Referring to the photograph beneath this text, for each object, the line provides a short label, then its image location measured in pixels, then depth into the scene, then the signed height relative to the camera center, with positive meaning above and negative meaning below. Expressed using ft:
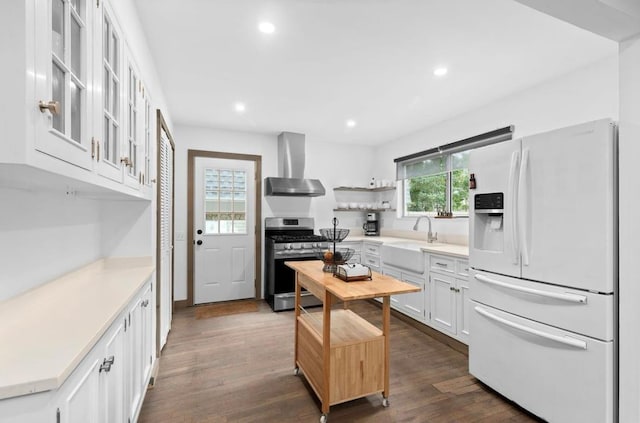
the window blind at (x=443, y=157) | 10.41 +2.53
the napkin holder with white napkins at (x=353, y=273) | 6.27 -1.29
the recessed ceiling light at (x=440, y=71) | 8.28 +4.02
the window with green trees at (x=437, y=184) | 12.30 +1.33
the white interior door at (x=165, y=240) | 8.72 -0.93
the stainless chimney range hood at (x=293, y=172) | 14.26 +1.99
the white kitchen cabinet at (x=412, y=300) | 10.75 -3.35
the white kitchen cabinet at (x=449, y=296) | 9.11 -2.69
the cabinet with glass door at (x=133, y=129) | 5.41 +1.67
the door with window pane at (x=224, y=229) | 13.87 -0.83
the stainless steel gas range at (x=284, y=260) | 13.15 -2.22
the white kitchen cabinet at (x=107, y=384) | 2.43 -1.98
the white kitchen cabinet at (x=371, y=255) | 13.65 -2.00
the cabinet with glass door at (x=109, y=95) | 4.04 +1.78
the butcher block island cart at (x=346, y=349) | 6.04 -2.93
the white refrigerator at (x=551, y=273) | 5.35 -1.24
